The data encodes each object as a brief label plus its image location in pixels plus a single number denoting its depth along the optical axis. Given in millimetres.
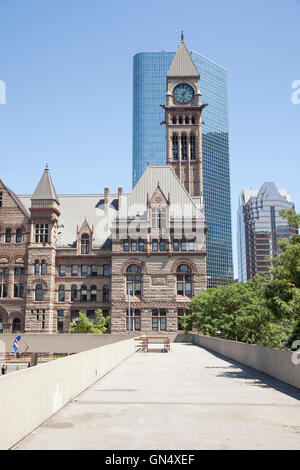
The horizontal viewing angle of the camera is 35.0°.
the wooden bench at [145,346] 40769
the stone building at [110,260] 67125
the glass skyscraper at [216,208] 177375
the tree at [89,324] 64562
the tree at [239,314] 29106
